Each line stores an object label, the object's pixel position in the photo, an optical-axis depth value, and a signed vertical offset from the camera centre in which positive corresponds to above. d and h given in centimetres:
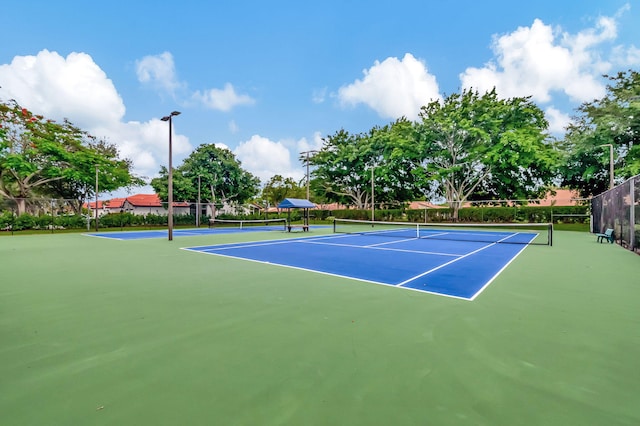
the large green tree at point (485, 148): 2562 +567
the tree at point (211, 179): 3353 +403
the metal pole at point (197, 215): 2683 -15
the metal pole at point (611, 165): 1678 +265
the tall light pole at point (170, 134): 1385 +372
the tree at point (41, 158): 2473 +466
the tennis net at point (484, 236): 1372 -120
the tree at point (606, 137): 2055 +536
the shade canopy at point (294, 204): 1970 +60
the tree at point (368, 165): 3272 +561
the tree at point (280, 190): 5191 +399
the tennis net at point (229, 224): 2722 -108
